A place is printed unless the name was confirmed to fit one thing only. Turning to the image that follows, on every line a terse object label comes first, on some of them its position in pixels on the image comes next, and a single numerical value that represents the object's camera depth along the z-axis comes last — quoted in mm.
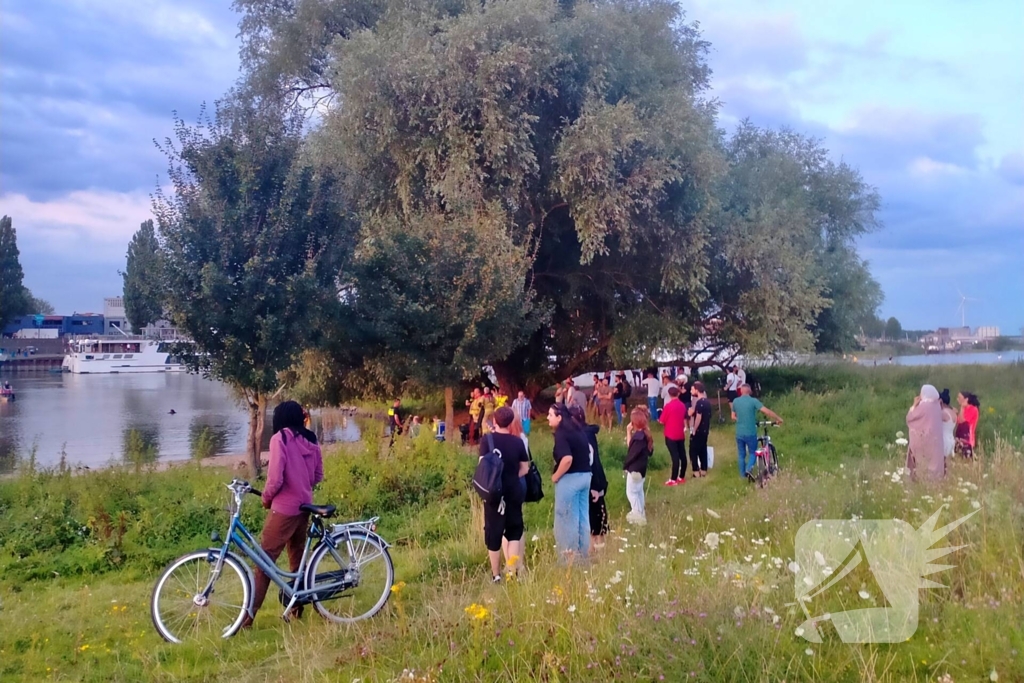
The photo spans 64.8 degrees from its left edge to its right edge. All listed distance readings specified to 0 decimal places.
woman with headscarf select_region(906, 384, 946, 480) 9302
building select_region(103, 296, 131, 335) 113250
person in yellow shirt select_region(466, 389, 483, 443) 20297
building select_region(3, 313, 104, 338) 104325
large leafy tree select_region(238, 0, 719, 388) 18531
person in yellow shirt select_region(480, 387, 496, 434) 18981
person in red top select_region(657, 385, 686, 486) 13359
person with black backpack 7191
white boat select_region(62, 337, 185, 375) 90812
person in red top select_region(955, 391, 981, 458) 12781
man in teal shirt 12773
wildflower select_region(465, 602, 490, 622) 4812
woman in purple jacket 6289
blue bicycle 6074
